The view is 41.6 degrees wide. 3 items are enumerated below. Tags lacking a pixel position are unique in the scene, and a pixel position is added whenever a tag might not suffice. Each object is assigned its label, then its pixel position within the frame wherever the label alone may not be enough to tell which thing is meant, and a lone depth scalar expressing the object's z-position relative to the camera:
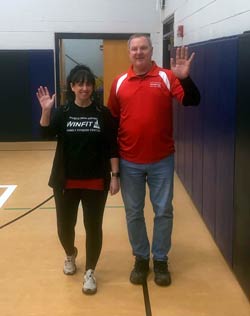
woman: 2.07
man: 2.09
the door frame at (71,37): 6.37
